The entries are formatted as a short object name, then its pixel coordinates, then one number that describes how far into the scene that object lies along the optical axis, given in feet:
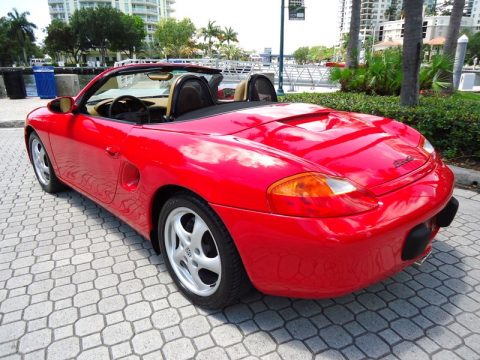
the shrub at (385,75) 28.91
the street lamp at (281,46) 45.21
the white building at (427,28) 318.30
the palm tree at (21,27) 261.85
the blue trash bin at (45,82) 44.24
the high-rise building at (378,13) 439.63
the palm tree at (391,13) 440.86
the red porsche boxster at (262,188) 5.32
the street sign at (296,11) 45.48
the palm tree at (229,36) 323.88
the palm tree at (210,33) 296.55
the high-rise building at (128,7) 326.44
